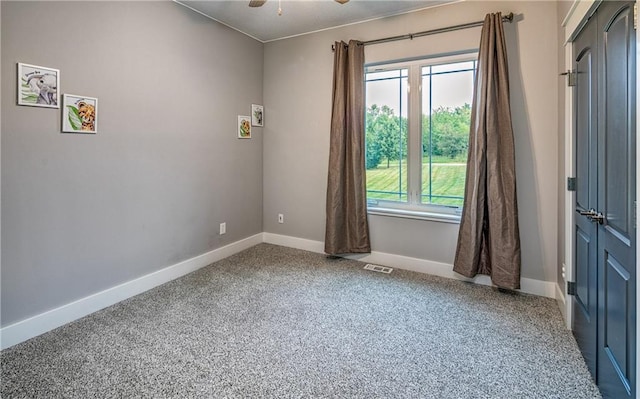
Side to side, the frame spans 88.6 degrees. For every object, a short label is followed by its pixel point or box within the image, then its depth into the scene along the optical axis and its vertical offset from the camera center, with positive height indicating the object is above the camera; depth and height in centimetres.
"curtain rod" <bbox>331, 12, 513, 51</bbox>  281 +159
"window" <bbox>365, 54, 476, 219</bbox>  320 +64
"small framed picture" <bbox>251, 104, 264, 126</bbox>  412 +104
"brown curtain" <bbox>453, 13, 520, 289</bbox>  278 +31
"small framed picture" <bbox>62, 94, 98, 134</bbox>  233 +60
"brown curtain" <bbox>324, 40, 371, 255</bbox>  351 +39
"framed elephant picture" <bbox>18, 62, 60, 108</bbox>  210 +73
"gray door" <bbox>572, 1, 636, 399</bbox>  132 +0
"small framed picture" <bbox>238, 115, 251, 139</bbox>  393 +84
